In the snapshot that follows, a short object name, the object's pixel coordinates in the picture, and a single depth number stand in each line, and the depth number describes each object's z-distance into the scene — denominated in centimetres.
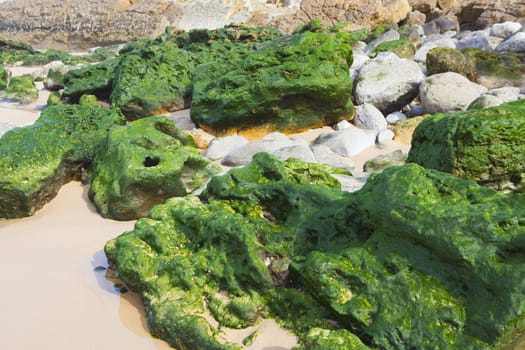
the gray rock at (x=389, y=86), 809
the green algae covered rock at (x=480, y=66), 866
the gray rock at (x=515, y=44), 986
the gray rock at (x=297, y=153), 579
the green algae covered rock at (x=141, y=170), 485
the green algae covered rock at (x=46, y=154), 500
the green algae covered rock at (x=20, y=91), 1158
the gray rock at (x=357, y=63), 900
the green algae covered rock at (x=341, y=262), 231
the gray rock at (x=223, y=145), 666
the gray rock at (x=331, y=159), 591
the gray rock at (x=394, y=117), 770
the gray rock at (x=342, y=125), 738
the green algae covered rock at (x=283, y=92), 727
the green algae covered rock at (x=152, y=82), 914
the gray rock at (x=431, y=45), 1105
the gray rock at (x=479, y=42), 1118
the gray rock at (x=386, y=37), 1430
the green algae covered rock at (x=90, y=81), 1075
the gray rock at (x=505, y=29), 1316
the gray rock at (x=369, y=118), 735
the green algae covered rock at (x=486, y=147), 416
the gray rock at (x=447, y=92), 731
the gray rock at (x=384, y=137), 684
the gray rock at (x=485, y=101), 629
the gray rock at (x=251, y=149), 632
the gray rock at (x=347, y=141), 651
